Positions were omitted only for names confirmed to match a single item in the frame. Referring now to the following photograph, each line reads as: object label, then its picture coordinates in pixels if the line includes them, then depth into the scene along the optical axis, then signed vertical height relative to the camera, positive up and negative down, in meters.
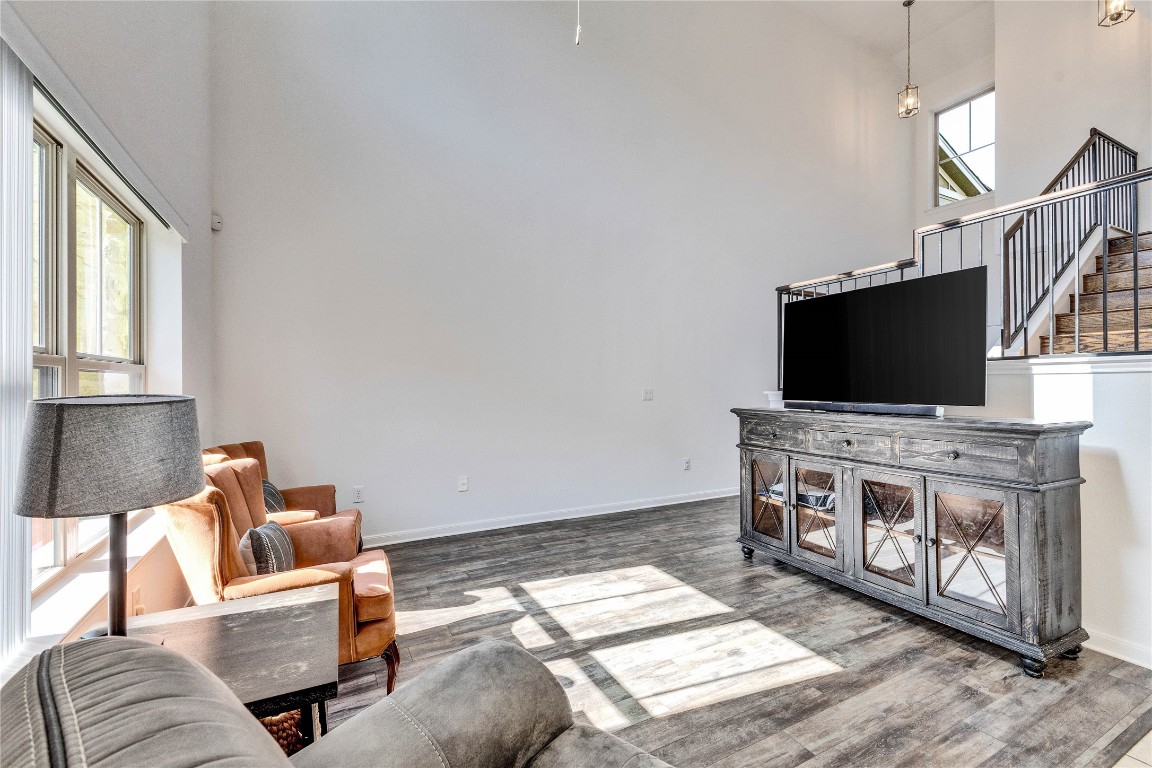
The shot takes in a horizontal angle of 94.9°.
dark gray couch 0.48 -0.37
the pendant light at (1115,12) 3.01 +2.15
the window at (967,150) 6.21 +2.86
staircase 3.20 +0.51
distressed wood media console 2.15 -0.64
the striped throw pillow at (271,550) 2.16 -0.68
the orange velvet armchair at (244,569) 1.76 -0.69
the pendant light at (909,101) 4.95 +2.67
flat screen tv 2.45 +0.22
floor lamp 1.04 -0.15
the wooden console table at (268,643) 1.13 -0.64
